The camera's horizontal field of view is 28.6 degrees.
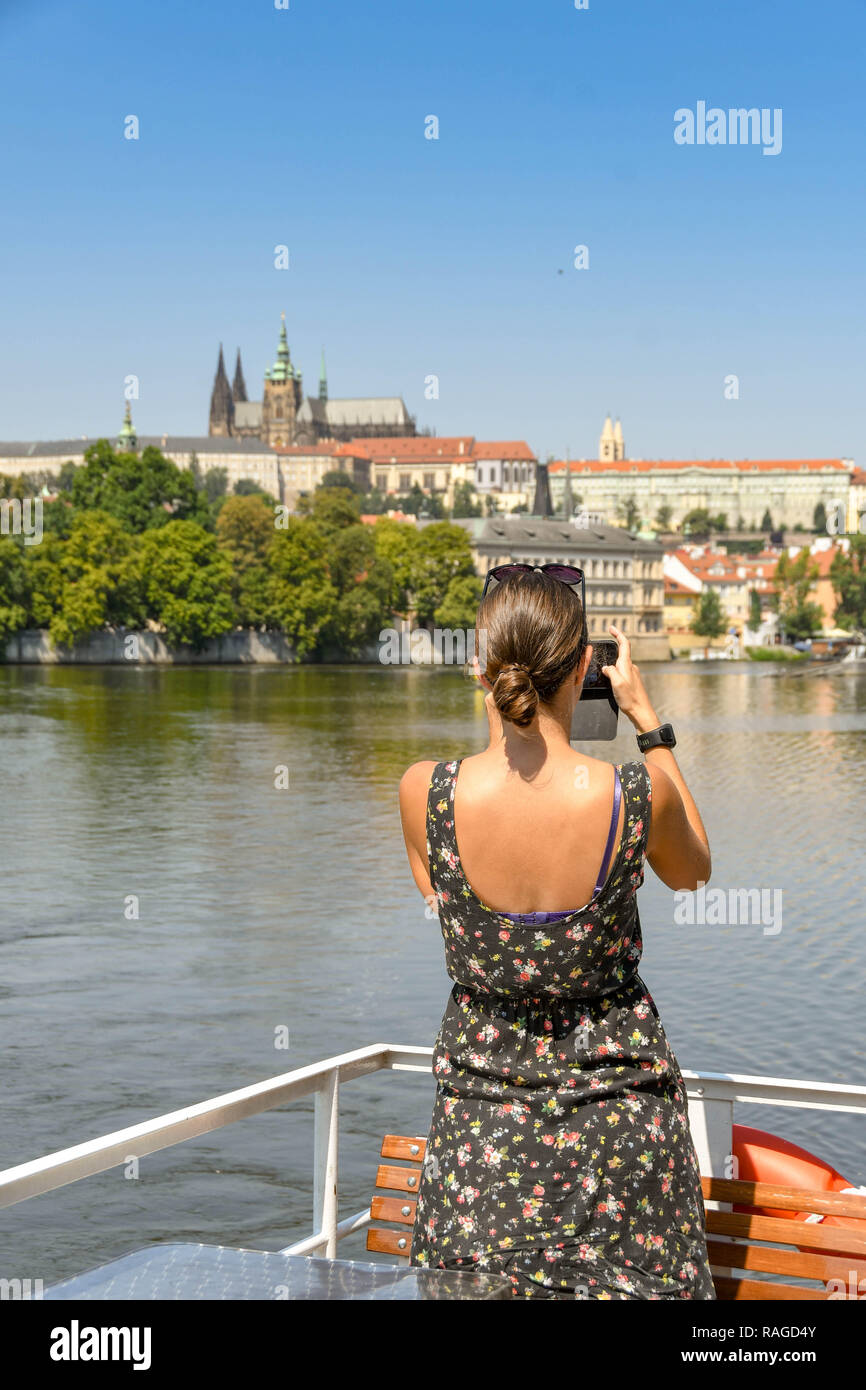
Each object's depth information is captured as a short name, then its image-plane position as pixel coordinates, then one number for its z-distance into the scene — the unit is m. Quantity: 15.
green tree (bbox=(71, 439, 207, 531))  85.44
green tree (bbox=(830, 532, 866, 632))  123.38
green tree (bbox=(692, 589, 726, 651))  124.88
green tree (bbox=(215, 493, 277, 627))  84.00
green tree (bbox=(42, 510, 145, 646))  76.62
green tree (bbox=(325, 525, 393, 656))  84.75
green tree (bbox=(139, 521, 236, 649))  79.06
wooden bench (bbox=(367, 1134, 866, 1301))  2.96
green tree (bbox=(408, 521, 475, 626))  90.88
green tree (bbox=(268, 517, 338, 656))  82.81
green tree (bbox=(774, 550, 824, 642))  123.38
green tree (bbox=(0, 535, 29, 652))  76.62
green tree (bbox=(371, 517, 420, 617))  90.12
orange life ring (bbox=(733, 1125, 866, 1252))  4.32
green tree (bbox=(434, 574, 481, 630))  89.00
